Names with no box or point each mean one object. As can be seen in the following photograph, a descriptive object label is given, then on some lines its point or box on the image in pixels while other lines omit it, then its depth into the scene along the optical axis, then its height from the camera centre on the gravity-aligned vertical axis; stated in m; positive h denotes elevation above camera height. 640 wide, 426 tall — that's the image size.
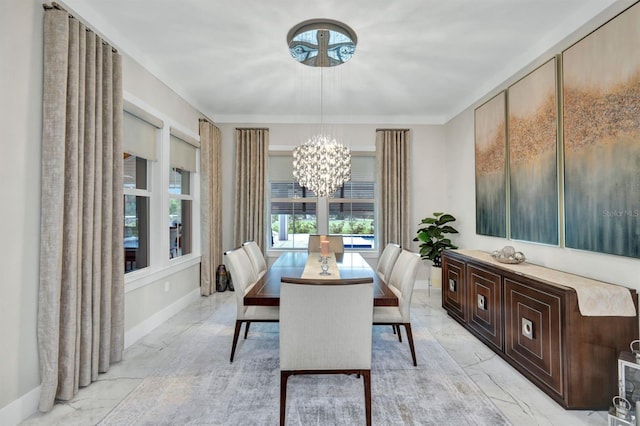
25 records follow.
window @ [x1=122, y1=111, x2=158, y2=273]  3.19 +0.35
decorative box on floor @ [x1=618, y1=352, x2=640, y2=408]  1.78 -0.91
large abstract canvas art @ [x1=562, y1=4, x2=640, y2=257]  2.03 +0.57
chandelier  2.64 +1.49
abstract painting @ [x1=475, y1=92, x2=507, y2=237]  3.55 +0.62
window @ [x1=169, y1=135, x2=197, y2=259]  4.10 +0.33
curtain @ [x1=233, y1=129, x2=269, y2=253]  5.18 +0.57
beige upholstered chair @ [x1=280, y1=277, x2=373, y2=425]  1.74 -0.62
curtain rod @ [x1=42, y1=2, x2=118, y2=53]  2.07 +1.43
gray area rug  1.95 -1.22
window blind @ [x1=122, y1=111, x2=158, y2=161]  3.08 +0.86
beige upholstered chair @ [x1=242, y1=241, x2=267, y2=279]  3.43 -0.45
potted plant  4.69 -0.34
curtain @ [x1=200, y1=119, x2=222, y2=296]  4.65 +0.20
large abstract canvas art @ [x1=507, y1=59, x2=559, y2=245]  2.75 +0.59
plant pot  4.73 -0.87
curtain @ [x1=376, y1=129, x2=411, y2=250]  5.17 +0.54
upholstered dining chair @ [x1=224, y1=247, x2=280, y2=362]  2.61 -0.77
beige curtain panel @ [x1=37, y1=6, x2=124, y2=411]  2.03 +0.06
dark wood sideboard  2.01 -0.83
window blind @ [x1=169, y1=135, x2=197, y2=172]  4.00 +0.88
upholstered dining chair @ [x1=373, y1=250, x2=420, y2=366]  2.58 -0.76
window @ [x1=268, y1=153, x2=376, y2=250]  5.55 +0.19
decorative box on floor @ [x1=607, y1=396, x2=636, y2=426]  1.69 -1.06
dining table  2.14 -0.48
